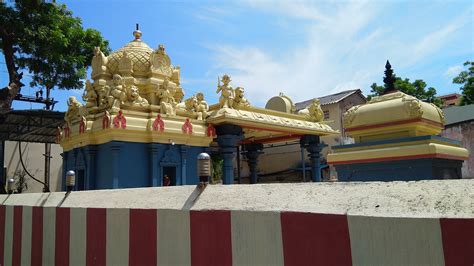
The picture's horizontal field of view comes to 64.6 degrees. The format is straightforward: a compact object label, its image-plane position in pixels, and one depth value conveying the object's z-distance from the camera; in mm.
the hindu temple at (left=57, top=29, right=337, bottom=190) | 11023
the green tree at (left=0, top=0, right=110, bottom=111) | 13812
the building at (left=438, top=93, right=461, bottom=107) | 46981
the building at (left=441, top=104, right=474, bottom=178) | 15516
